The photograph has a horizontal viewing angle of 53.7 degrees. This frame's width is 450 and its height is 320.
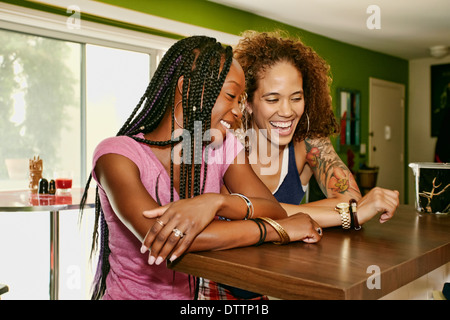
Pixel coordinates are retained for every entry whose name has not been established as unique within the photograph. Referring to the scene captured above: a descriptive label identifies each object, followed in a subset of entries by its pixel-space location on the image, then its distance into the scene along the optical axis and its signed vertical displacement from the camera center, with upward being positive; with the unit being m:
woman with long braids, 1.02 -0.03
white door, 7.35 +0.44
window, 3.60 +0.26
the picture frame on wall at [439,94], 7.61 +1.09
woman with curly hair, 1.69 +0.15
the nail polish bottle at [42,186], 2.76 -0.18
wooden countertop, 0.68 -0.19
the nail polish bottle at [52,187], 2.78 -0.19
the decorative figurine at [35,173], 2.94 -0.11
